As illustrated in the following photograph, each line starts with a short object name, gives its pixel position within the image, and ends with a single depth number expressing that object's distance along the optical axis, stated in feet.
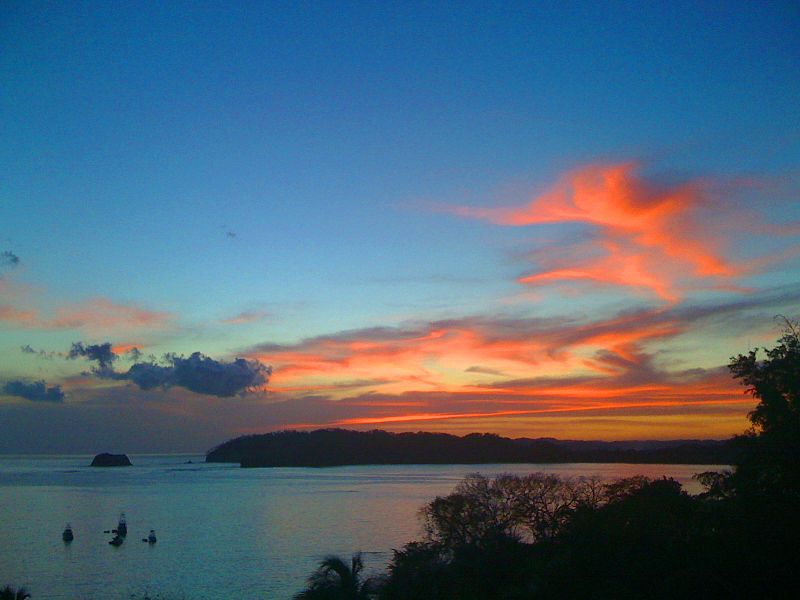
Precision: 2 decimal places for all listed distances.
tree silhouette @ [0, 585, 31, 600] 96.77
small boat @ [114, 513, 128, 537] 287.34
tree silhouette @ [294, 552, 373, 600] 112.88
